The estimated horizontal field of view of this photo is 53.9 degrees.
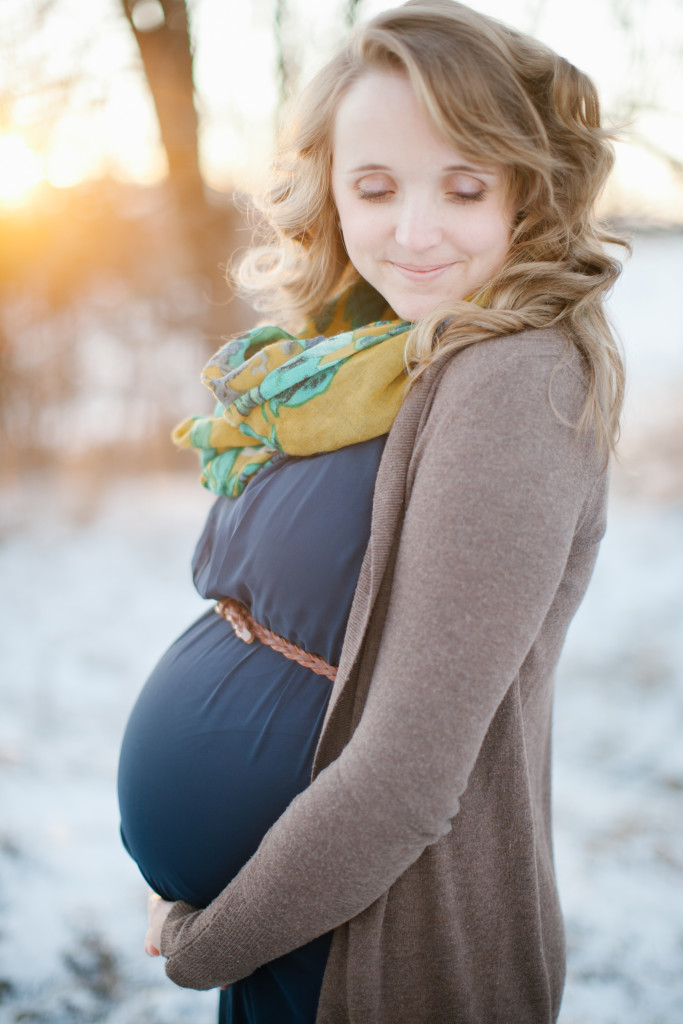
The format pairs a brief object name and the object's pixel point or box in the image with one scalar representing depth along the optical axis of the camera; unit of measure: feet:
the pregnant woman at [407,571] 2.53
